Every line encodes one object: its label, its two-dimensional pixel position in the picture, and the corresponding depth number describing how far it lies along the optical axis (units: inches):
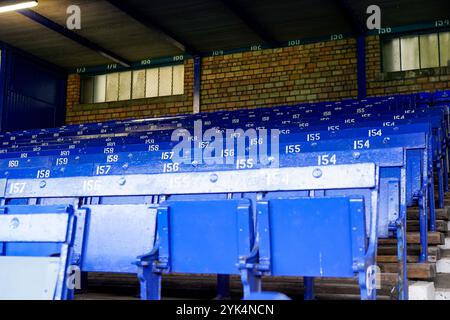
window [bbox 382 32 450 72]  298.8
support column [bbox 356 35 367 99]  307.3
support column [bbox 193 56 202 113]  345.4
